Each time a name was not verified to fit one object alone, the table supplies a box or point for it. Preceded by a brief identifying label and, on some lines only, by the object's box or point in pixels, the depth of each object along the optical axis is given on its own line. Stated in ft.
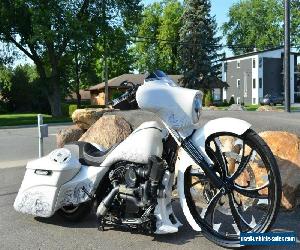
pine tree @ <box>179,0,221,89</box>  170.91
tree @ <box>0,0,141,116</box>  108.06
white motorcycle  14.62
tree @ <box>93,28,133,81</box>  120.47
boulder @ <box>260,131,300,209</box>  18.85
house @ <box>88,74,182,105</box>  211.61
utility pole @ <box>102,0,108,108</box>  117.91
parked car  193.77
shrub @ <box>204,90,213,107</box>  152.30
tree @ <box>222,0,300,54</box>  281.95
